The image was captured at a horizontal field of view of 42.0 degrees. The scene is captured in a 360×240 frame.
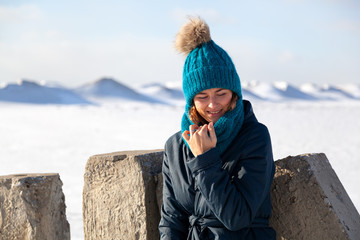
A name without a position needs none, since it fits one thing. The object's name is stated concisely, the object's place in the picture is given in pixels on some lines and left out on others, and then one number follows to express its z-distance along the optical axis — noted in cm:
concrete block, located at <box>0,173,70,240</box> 283
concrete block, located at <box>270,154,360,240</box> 223
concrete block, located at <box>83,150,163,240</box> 261
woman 189
